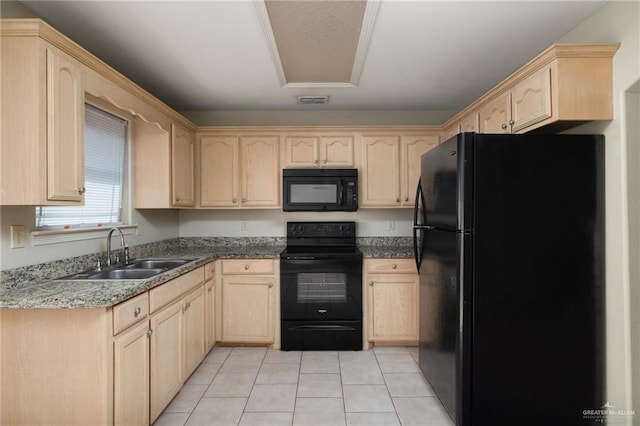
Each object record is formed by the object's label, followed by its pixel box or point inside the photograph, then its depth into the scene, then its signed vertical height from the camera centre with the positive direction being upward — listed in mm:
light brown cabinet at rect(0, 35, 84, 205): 1373 +425
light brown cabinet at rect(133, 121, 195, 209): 2645 +415
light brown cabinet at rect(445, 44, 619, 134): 1606 +683
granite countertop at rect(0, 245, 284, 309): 1294 -361
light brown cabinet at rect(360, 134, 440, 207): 3080 +467
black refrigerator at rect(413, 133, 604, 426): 1635 -354
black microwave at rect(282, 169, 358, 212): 2990 +232
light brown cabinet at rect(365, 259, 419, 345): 2793 -808
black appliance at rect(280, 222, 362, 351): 2762 -798
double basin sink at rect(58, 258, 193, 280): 1899 -389
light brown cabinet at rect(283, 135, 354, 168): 3090 +646
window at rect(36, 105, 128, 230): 2068 +308
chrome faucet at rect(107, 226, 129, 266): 2107 -240
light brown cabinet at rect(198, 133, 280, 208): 3105 +408
